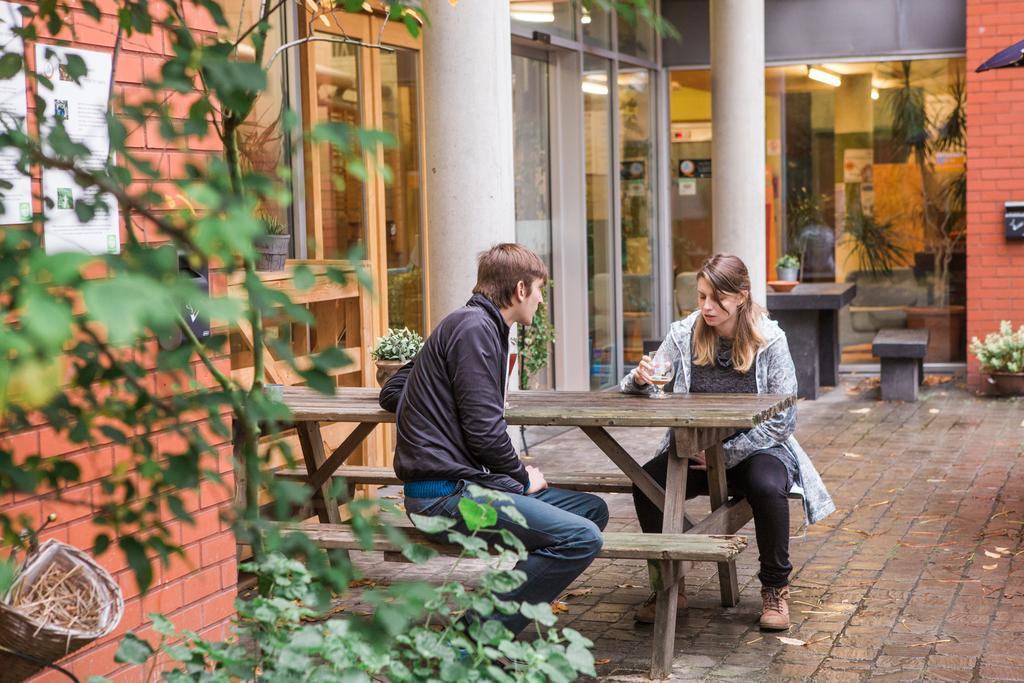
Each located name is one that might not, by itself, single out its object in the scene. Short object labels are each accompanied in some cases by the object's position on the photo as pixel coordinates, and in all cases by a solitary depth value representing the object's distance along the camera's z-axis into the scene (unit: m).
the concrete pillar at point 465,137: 6.24
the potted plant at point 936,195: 13.58
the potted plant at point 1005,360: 11.85
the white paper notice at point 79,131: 3.80
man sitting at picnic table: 4.36
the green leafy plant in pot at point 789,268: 12.57
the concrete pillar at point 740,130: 11.12
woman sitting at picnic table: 5.20
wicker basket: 2.82
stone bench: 11.77
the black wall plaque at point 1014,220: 12.52
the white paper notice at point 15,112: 3.58
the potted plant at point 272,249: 6.21
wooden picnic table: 4.71
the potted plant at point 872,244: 13.86
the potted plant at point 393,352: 6.98
